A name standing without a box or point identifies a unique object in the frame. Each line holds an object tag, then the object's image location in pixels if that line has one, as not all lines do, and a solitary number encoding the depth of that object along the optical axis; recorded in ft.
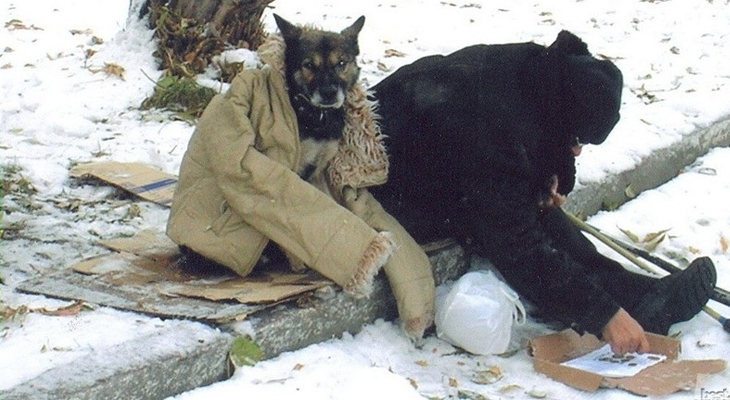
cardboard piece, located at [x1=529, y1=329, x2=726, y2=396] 12.12
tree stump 20.08
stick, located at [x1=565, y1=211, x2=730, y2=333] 14.97
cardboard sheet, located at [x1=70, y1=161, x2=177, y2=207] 15.69
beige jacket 12.41
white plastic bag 12.99
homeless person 12.79
